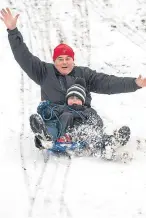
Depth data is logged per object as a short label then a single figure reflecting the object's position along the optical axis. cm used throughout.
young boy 723
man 809
